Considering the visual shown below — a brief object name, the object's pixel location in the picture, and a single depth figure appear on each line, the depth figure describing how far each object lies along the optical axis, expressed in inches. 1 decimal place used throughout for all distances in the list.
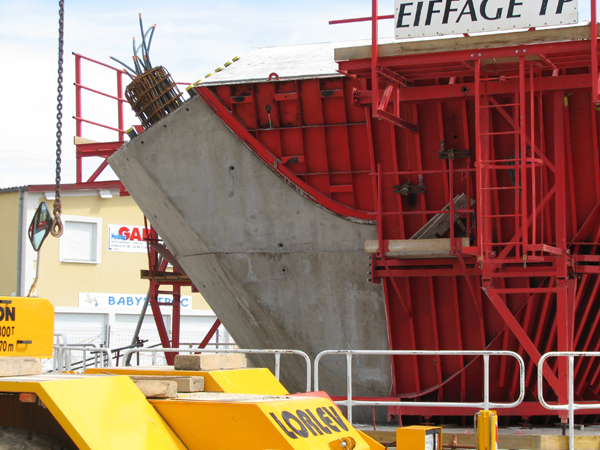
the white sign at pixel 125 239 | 1175.6
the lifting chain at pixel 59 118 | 343.0
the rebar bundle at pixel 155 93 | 472.7
